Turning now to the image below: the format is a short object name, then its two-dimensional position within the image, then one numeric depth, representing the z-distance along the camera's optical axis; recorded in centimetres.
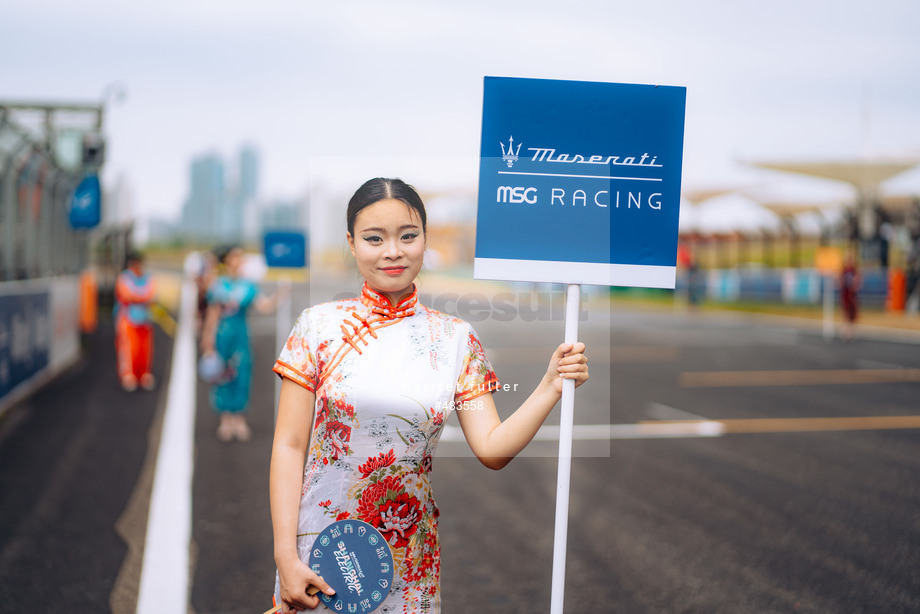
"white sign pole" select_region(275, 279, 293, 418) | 823
